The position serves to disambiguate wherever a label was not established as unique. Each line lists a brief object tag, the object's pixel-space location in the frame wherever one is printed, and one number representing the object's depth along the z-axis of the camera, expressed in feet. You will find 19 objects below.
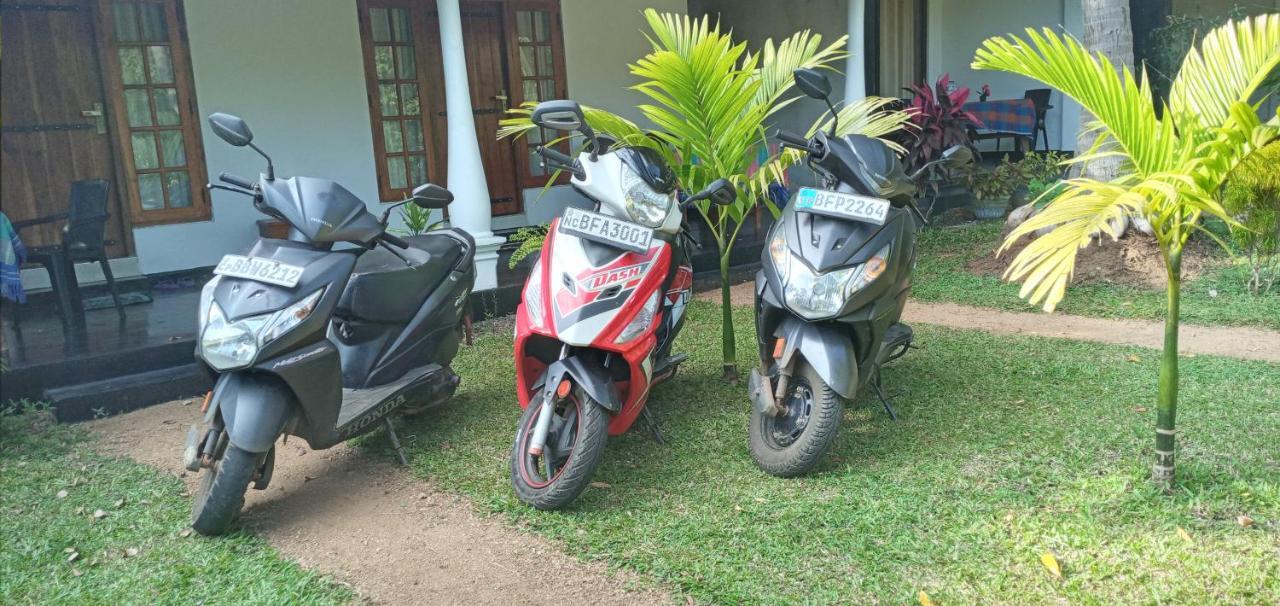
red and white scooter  10.00
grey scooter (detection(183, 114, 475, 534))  9.60
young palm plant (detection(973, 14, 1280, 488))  8.19
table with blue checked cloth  31.40
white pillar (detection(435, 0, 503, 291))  18.93
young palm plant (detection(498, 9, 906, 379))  12.94
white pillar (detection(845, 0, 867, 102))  25.82
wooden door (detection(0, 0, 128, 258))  20.67
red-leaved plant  26.73
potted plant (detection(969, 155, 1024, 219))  27.99
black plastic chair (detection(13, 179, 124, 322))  17.06
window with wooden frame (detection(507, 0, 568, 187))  27.35
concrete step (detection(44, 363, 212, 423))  14.06
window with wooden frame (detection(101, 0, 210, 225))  21.65
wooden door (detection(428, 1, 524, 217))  26.50
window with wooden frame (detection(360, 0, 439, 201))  25.11
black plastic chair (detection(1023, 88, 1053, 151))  32.76
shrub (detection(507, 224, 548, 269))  17.87
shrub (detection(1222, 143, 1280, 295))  10.42
